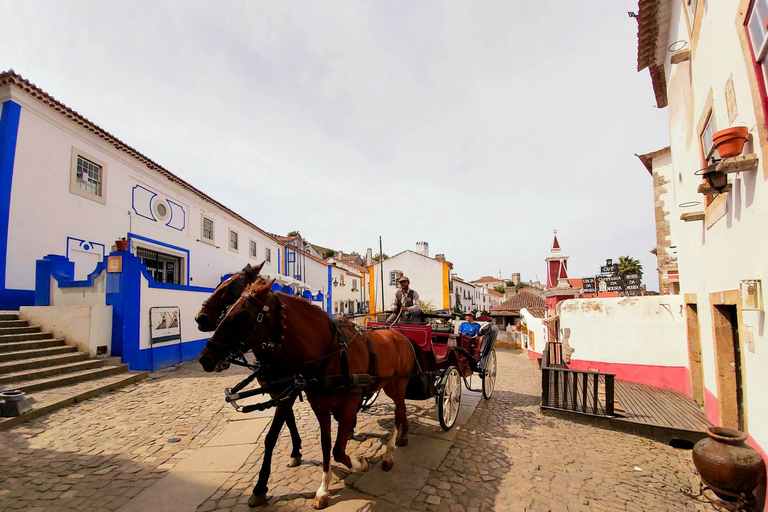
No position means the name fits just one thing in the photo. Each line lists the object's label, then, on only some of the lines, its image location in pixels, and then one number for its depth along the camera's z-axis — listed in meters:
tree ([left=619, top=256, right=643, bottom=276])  27.33
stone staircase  5.91
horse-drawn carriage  4.94
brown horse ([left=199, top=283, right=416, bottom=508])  2.77
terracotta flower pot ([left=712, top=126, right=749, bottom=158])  3.23
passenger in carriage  7.51
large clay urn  3.23
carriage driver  5.78
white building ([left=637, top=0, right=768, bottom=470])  3.20
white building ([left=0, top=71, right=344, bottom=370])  8.37
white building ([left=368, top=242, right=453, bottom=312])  33.25
